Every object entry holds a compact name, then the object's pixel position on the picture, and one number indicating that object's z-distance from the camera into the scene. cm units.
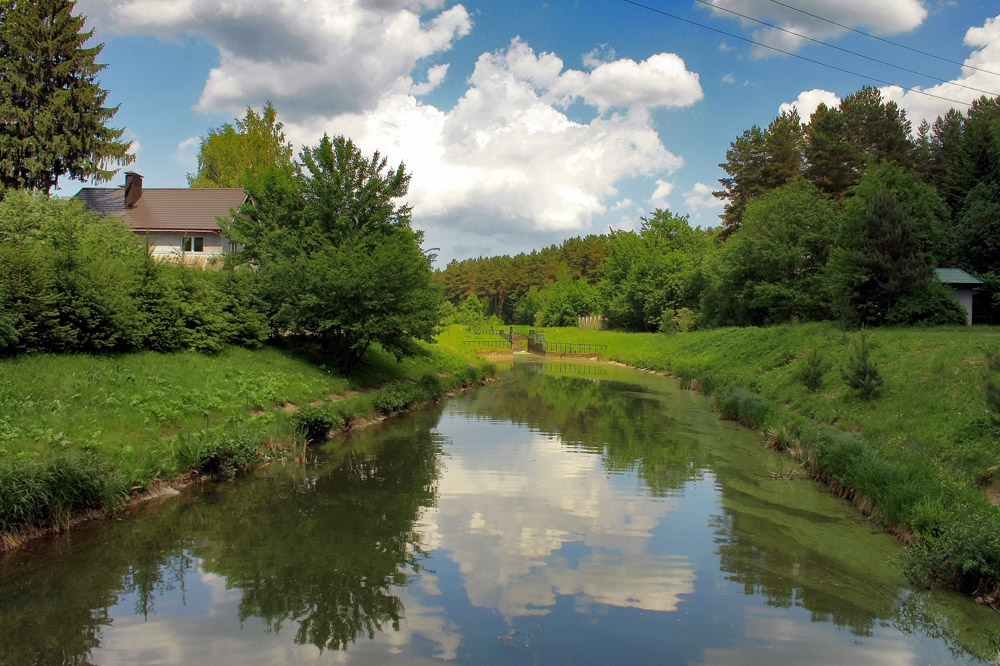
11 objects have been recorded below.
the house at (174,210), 3378
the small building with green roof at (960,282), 2806
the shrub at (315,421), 1549
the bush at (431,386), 2484
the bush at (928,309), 2506
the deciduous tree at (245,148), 4944
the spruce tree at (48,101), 2884
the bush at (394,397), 2048
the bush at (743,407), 1883
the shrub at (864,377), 1552
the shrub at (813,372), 1858
